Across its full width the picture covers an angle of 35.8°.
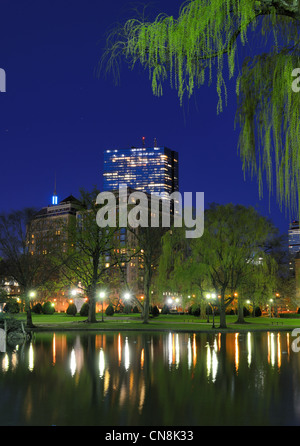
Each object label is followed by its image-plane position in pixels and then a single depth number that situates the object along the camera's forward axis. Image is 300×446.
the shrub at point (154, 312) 71.86
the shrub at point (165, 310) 86.50
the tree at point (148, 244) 55.34
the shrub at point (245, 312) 72.84
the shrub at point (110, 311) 76.62
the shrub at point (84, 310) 72.71
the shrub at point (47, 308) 81.19
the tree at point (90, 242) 48.38
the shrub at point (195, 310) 68.68
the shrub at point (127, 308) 84.81
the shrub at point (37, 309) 81.50
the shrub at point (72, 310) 76.38
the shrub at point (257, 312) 72.28
